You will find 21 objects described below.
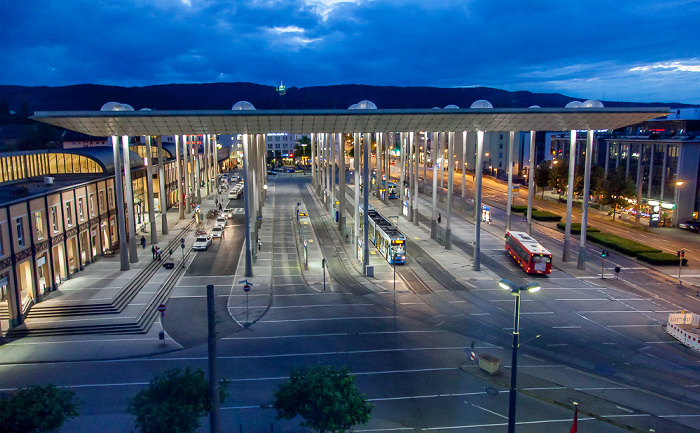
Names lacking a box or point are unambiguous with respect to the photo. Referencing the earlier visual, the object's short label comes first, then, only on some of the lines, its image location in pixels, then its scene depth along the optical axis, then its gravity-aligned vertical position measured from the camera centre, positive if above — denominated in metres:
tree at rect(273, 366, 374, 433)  13.88 -7.75
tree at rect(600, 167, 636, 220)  59.34 -6.27
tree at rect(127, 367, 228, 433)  13.15 -7.50
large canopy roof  32.12 +1.65
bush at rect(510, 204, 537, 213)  69.05 -9.94
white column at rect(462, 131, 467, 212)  66.74 -7.21
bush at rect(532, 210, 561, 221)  62.78 -10.11
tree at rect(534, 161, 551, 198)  81.00 -6.11
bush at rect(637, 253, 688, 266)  40.88 -10.39
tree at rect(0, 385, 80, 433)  12.67 -7.29
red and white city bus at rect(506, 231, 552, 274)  37.16 -9.29
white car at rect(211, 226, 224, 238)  52.41 -9.99
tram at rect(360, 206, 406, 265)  39.78 -8.59
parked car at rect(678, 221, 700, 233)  54.72 -10.14
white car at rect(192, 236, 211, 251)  46.28 -9.96
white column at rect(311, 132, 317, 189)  100.71 -6.42
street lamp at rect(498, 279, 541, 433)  14.12 -7.22
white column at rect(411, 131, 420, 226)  57.67 -7.18
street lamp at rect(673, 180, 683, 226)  57.28 -7.42
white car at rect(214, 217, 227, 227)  56.04 -9.68
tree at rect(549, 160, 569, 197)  75.94 -5.70
